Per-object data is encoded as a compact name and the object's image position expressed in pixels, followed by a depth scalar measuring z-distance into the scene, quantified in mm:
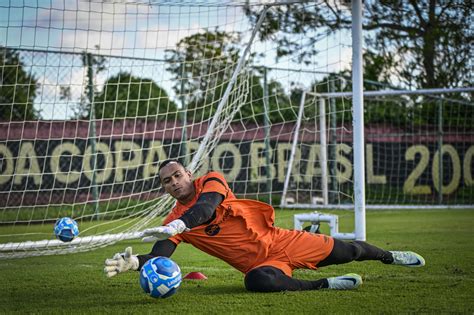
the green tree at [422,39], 17859
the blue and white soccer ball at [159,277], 4453
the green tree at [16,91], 11141
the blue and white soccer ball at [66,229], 6957
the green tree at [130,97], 11062
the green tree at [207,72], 11125
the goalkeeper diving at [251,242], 4957
